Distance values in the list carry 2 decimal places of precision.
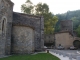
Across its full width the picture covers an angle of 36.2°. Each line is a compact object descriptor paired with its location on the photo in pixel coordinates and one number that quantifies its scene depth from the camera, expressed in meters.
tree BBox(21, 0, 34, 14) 40.66
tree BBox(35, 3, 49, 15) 38.66
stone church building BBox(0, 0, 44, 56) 15.24
